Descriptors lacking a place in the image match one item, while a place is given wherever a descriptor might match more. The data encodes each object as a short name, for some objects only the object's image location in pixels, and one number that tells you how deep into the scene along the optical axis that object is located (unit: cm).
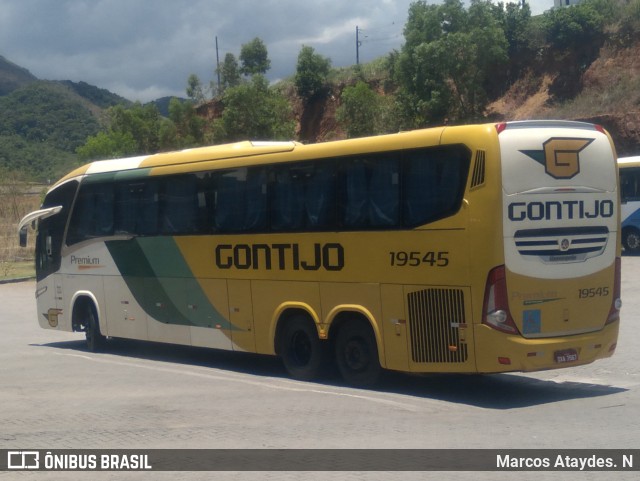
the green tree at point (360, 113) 4931
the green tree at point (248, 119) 4516
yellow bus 1115
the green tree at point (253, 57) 7119
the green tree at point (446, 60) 4638
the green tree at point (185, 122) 5472
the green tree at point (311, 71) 6600
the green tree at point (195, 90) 7344
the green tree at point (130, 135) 4578
